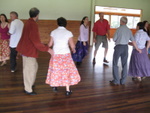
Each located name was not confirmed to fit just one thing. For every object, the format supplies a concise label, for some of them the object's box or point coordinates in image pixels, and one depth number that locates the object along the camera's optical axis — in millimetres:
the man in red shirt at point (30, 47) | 2586
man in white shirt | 3697
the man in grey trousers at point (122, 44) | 3287
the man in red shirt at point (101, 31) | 5262
